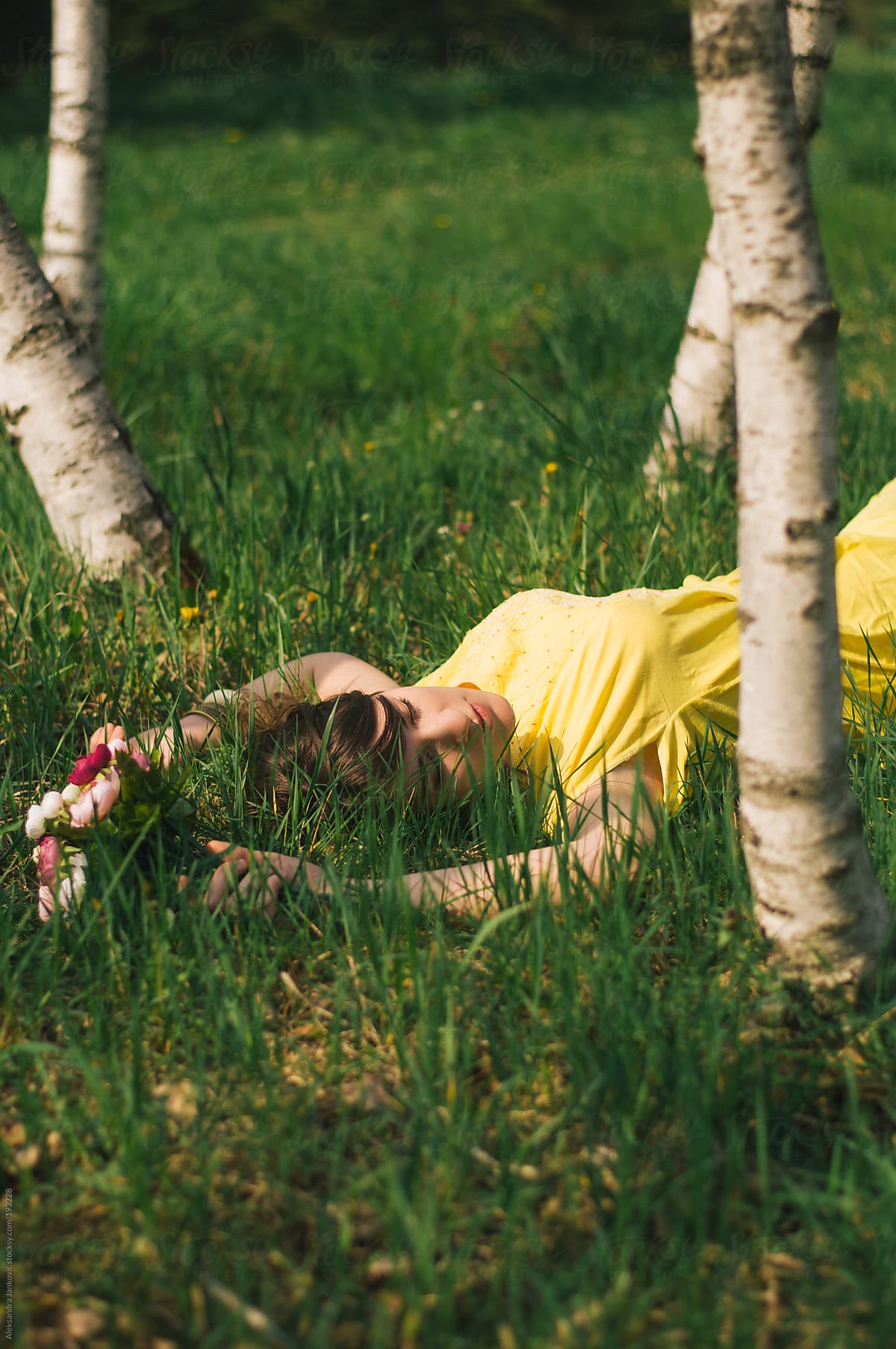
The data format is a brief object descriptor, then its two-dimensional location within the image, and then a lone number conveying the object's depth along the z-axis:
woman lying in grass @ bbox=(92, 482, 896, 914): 2.10
